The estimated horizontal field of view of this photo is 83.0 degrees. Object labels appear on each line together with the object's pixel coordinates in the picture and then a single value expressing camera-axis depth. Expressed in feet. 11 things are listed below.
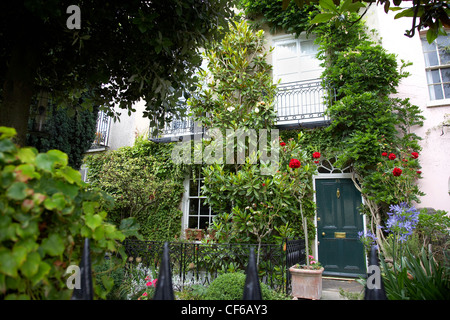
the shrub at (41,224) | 2.69
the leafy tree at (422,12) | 6.40
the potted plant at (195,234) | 24.58
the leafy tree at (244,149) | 20.07
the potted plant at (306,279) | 13.30
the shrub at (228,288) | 8.92
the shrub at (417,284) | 5.55
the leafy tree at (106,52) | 7.06
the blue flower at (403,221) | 9.35
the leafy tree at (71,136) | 19.17
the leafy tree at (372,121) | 18.33
